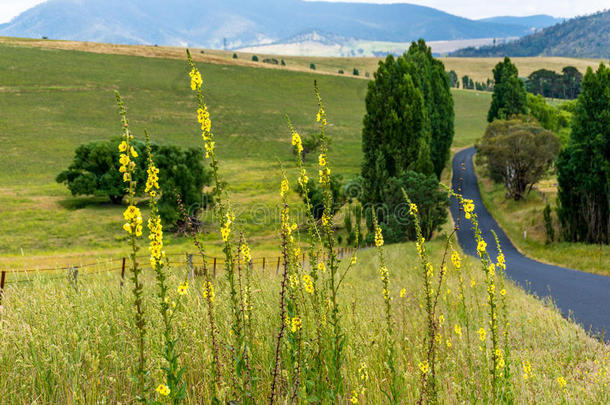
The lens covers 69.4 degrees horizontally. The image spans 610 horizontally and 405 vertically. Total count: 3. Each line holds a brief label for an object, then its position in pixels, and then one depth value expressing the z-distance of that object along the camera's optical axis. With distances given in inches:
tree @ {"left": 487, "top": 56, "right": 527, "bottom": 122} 2037.4
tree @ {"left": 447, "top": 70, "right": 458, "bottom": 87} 5995.6
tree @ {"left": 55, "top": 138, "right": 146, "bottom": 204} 1674.5
